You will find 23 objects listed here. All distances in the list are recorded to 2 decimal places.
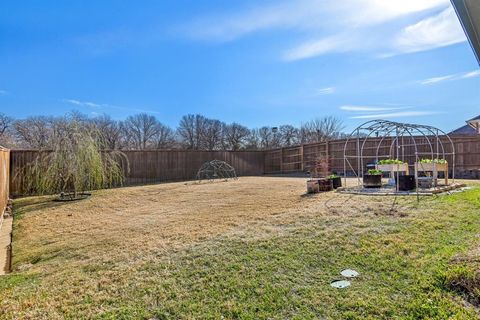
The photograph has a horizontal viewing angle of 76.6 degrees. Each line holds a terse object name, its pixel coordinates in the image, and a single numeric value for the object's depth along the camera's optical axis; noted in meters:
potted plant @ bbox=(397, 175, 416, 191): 6.57
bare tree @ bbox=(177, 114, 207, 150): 27.64
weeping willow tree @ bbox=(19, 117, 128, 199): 9.00
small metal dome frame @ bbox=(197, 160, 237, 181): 14.23
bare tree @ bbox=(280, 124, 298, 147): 26.50
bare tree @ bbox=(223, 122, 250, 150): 26.63
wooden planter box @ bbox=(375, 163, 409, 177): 7.32
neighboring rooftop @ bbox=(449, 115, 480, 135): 12.03
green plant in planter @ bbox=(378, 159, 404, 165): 7.42
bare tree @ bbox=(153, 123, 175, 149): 26.91
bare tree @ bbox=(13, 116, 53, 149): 19.61
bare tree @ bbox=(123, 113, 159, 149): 26.83
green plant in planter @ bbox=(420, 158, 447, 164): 7.05
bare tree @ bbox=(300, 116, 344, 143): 27.10
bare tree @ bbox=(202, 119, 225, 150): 27.19
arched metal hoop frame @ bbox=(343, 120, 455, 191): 7.72
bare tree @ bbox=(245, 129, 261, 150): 26.33
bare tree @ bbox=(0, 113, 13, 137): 21.86
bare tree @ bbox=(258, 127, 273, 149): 26.44
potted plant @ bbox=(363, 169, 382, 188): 7.35
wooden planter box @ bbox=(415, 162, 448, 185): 6.89
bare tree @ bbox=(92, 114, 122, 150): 23.57
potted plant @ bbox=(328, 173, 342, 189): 7.80
